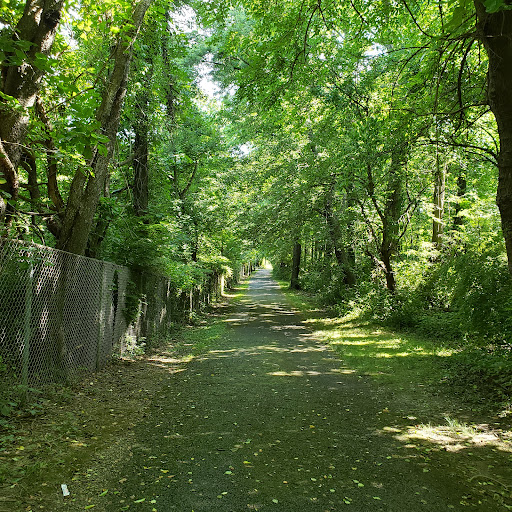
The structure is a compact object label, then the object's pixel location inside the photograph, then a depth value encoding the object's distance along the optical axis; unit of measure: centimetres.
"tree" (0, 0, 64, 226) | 482
